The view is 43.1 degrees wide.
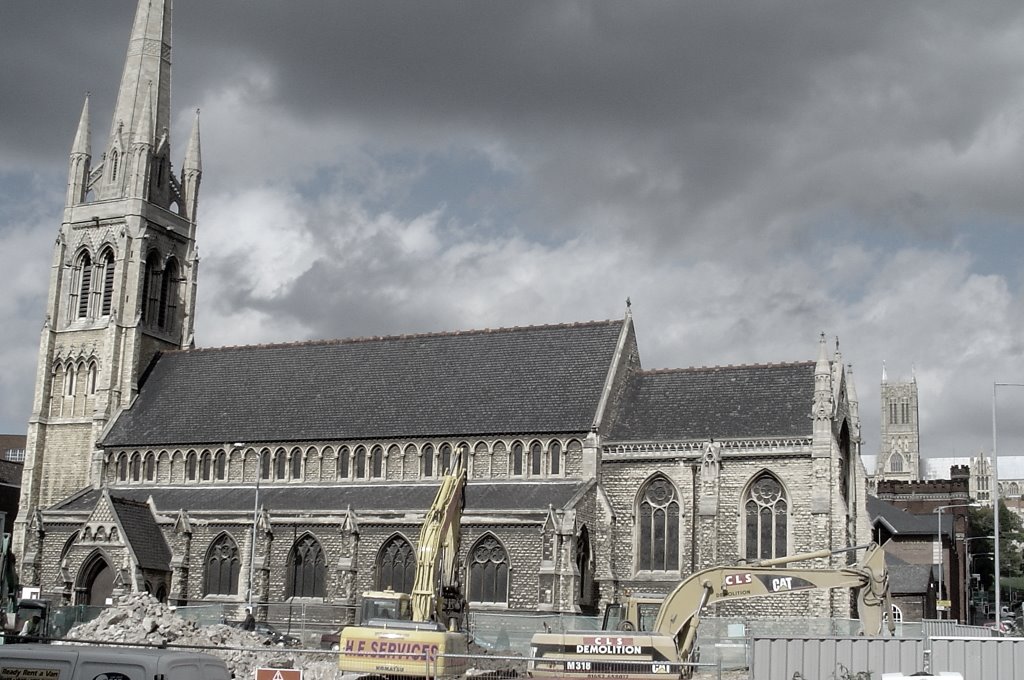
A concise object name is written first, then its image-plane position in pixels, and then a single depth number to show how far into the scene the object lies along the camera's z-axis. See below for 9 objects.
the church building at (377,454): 48.22
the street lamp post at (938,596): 70.64
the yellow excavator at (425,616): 27.56
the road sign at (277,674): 19.78
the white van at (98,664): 16.20
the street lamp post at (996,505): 42.62
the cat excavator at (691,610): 28.14
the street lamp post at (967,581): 90.69
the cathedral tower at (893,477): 194.38
